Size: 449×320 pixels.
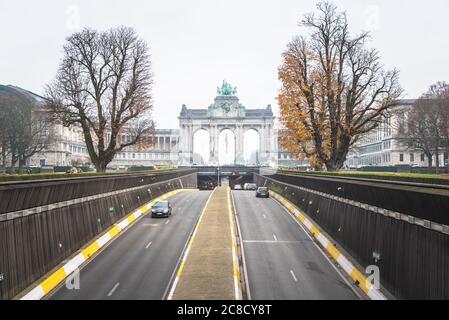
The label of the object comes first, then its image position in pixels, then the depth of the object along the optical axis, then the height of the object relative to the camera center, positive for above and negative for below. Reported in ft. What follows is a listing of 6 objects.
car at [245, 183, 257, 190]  328.76 -17.02
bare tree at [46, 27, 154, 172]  160.15 +26.69
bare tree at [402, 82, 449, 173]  237.14 +20.08
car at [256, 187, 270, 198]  213.05 -13.82
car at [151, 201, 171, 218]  142.14 -14.05
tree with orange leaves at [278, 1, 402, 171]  143.13 +21.81
